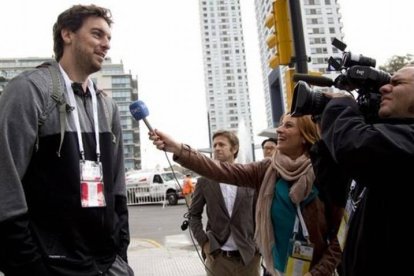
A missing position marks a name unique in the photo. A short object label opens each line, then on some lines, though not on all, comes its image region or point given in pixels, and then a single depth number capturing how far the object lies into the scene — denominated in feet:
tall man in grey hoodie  5.55
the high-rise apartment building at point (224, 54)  420.77
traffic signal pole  15.99
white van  77.10
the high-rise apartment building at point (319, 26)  359.35
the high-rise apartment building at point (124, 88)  356.59
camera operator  5.54
